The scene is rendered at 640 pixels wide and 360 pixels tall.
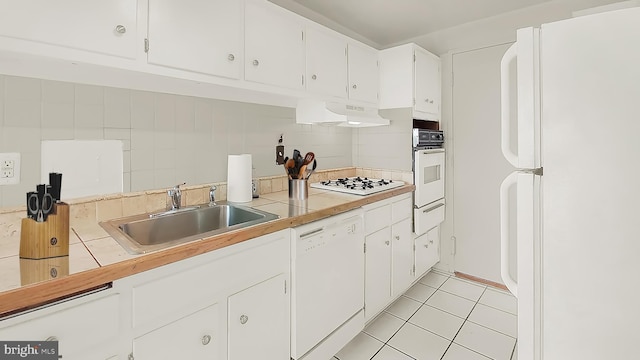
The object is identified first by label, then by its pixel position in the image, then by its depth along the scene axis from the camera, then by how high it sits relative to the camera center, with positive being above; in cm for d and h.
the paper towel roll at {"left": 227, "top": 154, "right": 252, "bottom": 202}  183 +4
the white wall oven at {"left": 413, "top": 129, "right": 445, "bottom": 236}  257 +4
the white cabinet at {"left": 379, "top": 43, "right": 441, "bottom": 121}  252 +92
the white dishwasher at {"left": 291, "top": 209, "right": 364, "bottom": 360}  152 -58
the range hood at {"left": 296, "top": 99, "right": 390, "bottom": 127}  212 +54
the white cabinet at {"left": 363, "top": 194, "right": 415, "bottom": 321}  204 -52
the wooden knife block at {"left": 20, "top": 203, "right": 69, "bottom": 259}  94 -17
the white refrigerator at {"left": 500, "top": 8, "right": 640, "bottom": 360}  81 -1
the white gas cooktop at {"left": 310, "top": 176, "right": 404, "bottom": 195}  214 -1
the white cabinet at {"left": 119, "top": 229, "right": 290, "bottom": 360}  99 -48
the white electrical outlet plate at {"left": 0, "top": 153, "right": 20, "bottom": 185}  118 +7
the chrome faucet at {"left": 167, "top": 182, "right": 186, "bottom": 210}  162 -8
